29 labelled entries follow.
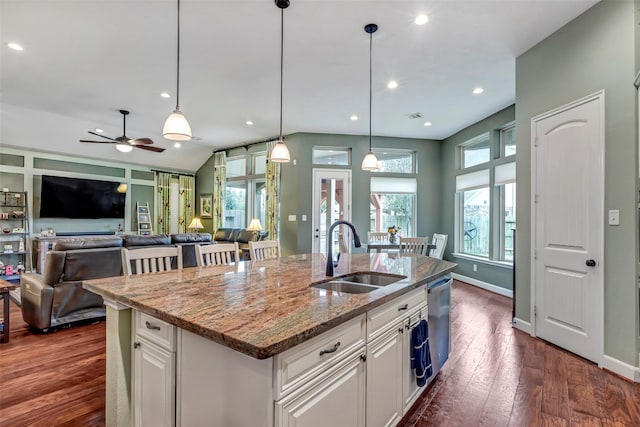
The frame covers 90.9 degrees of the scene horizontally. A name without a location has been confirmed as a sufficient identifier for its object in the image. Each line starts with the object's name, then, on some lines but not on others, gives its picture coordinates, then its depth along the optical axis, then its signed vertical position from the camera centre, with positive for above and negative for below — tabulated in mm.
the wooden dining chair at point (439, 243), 6176 -568
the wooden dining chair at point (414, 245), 4688 -466
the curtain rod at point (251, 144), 7320 +1755
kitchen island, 1049 -518
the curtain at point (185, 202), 9117 +349
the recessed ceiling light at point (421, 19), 2816 +1781
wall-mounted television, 6809 +347
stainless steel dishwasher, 2199 -778
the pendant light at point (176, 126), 2551 +714
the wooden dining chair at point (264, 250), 2998 -356
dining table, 5148 -507
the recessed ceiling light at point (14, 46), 3379 +1815
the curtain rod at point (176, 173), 8670 +1184
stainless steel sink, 1960 -444
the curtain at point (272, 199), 7016 +349
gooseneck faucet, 2076 -268
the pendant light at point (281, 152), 3115 +619
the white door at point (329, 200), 6641 +311
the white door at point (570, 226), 2676 -89
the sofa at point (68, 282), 3301 -742
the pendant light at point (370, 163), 3815 +635
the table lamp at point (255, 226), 6348 -235
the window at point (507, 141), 5160 +1260
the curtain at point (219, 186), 8453 +759
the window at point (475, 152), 5770 +1244
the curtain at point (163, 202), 8688 +330
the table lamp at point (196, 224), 8086 -258
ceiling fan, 5146 +1171
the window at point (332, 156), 6802 +1283
